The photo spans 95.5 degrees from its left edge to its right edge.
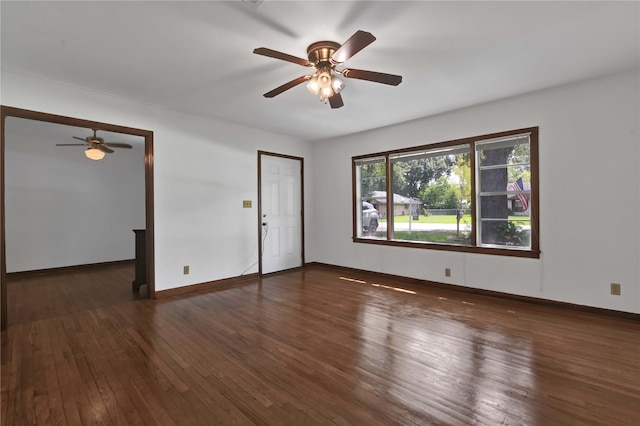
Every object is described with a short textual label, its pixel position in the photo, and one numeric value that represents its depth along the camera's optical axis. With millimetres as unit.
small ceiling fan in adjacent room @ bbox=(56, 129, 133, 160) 4977
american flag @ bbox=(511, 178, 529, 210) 3799
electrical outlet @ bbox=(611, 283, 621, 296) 3170
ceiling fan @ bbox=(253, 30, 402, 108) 2423
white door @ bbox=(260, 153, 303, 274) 5438
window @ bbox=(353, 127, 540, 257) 3824
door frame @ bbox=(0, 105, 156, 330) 3006
